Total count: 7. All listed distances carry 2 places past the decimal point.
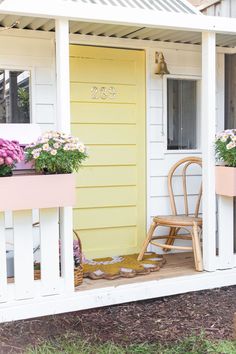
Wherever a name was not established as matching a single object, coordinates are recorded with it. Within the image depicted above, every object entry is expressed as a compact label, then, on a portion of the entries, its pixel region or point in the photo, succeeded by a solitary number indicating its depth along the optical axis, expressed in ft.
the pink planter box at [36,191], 9.79
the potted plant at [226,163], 11.83
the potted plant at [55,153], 10.02
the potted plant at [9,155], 9.59
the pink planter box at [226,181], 12.01
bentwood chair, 12.76
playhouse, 10.59
